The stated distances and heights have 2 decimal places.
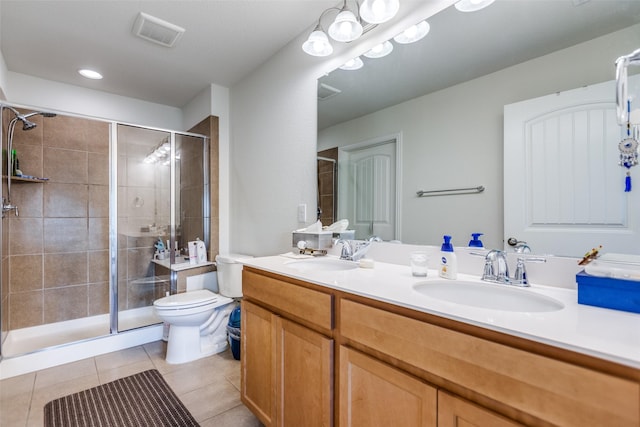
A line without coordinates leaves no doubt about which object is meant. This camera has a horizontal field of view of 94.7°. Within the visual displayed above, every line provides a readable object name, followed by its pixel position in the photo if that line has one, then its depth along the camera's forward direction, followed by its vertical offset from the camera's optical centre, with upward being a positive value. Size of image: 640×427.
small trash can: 2.26 -0.92
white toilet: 2.14 -0.78
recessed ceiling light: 2.60 +1.26
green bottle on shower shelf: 2.40 +0.43
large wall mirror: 0.99 +0.51
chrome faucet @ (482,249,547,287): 1.03 -0.21
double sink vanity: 0.56 -0.36
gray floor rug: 1.57 -1.11
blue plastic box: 0.74 -0.21
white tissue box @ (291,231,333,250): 1.79 -0.16
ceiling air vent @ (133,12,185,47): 1.94 +1.28
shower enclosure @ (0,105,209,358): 2.57 -0.06
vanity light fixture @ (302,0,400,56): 1.42 +0.99
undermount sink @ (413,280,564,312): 0.91 -0.28
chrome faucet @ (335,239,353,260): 1.63 -0.21
